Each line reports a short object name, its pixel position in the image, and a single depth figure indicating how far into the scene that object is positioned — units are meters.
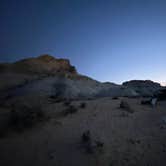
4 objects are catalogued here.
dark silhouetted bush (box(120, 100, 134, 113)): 6.45
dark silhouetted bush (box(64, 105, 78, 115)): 6.34
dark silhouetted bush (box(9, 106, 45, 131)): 4.63
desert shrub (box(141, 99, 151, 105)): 8.16
